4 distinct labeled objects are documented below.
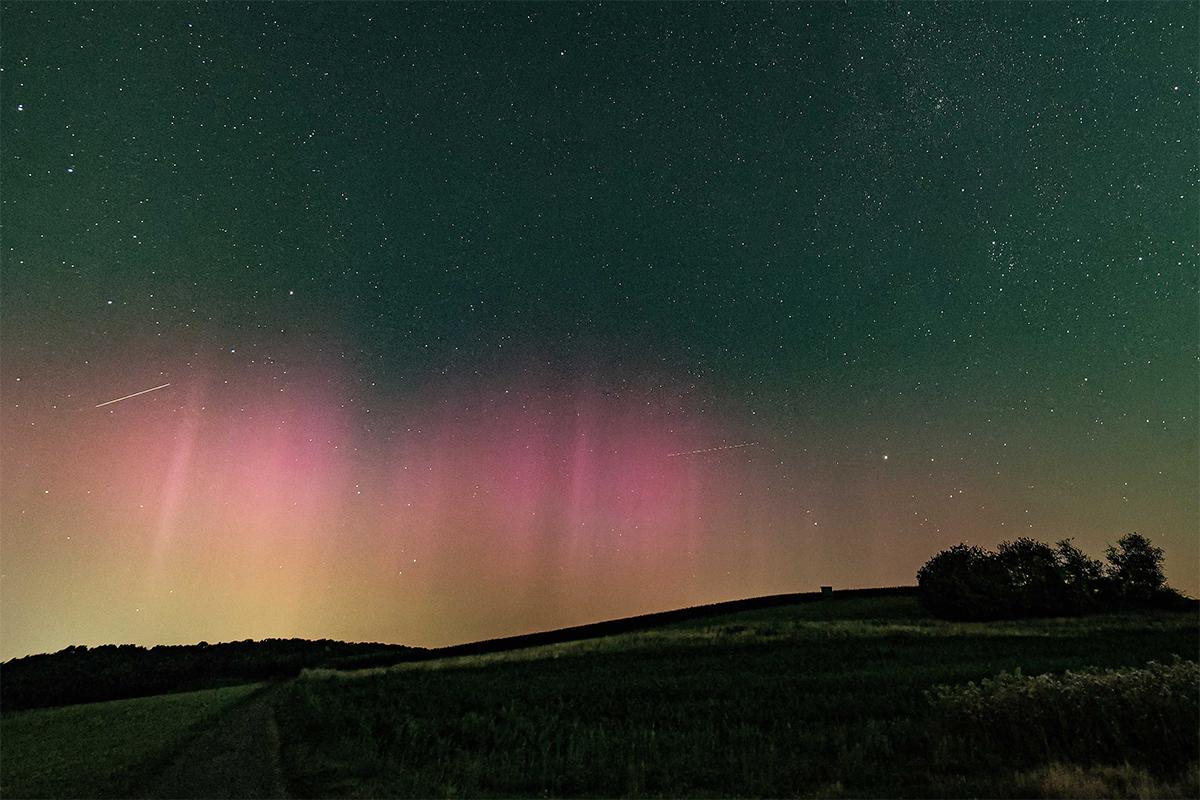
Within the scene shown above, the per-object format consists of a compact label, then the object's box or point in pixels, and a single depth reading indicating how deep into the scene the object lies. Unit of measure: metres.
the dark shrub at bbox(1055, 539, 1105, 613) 51.12
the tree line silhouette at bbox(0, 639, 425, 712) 54.28
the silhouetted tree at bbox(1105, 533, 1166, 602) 63.01
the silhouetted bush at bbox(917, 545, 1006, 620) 49.34
